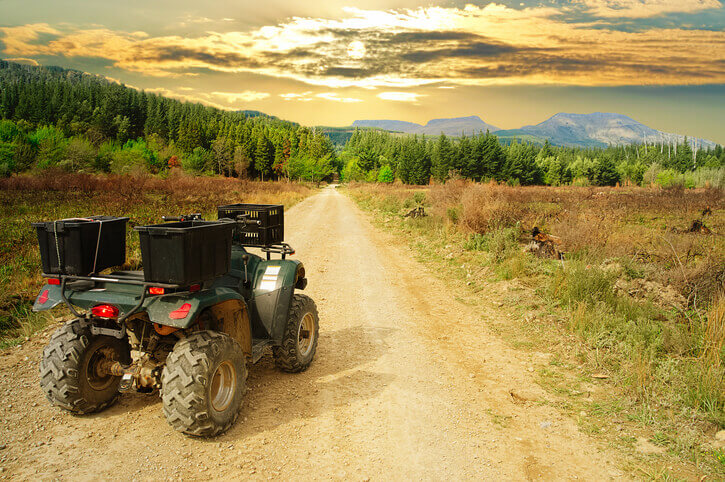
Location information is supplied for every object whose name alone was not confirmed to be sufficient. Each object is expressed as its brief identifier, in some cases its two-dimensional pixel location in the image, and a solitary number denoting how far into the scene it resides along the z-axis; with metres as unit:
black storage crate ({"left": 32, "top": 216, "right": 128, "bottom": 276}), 3.52
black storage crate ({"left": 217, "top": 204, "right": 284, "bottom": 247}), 5.01
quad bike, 3.36
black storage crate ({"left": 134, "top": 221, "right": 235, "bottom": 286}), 3.19
